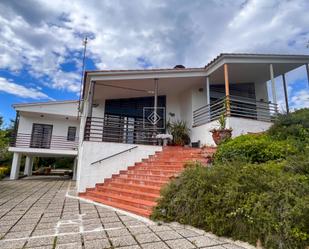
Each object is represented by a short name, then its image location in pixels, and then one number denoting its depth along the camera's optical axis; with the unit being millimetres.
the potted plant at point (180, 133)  10867
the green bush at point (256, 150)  5336
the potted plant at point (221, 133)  7753
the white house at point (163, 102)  8266
